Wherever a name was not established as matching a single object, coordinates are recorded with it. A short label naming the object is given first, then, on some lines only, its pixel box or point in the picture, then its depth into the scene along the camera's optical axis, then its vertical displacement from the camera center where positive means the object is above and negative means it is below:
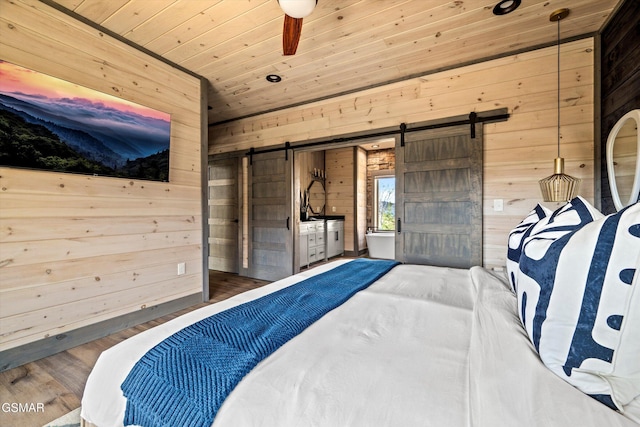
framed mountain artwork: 1.88 +0.67
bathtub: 5.63 -0.72
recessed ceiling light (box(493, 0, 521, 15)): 2.05 +1.60
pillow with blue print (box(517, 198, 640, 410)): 0.59 -0.24
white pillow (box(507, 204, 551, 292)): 1.22 -0.14
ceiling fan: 1.58 +1.22
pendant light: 2.14 +0.22
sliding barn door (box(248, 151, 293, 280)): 4.04 -0.10
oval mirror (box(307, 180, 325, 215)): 6.28 +0.32
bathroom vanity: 4.77 -0.56
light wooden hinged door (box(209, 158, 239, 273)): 4.63 -0.07
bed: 0.58 -0.44
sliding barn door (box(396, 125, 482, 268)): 2.84 +0.15
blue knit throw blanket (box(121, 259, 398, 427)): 0.68 -0.45
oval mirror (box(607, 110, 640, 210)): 1.74 +0.37
